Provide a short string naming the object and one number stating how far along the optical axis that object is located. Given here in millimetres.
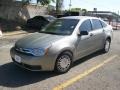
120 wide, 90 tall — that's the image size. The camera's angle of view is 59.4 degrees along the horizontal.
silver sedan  2727
